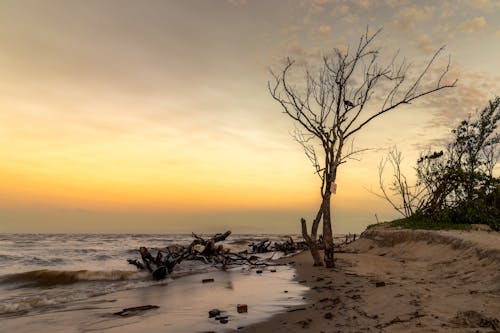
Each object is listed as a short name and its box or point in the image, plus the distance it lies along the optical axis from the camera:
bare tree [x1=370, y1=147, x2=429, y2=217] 26.85
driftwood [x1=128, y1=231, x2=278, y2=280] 15.39
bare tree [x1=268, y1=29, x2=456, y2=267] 12.46
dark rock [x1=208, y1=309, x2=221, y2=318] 6.95
